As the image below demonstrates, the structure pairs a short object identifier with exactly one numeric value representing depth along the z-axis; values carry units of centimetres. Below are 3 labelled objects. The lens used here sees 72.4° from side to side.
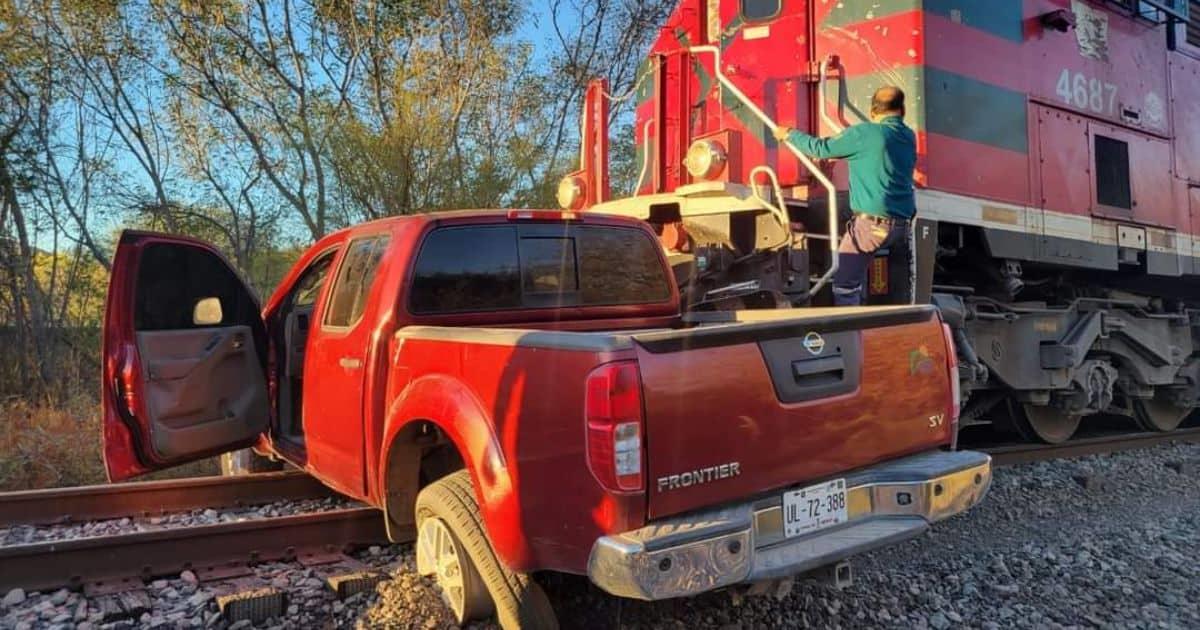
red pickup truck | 265
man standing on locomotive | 519
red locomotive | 581
